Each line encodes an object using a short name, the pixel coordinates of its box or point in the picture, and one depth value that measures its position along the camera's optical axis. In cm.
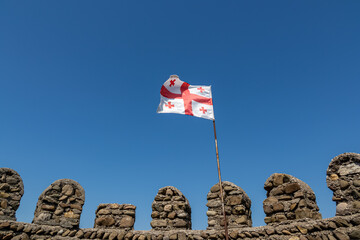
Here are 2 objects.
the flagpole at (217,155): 785
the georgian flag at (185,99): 927
